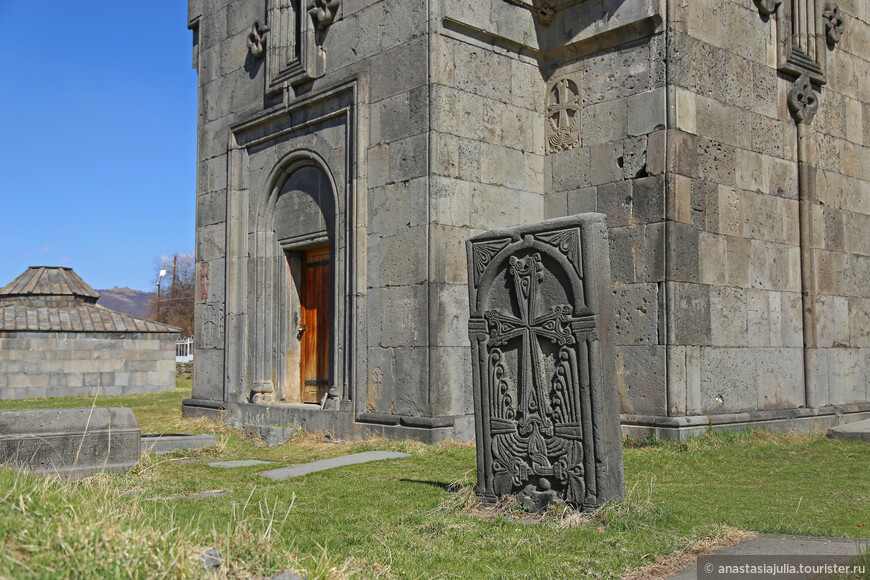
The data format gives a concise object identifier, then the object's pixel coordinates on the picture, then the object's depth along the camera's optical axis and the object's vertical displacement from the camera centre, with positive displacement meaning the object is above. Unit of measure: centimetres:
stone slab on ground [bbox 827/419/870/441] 976 -103
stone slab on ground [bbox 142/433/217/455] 923 -107
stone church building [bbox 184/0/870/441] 929 +181
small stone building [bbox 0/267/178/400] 1977 -12
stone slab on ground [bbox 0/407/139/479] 689 -78
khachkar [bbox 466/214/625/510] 538 -13
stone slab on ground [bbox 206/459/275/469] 845 -119
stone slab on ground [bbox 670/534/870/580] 411 -104
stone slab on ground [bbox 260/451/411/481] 768 -113
